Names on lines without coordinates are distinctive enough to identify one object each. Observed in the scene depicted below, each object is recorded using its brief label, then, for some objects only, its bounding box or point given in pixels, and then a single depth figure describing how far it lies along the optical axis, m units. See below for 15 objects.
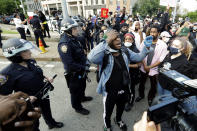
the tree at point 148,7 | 32.31
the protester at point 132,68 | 2.52
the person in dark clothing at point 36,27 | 6.09
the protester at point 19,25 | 6.44
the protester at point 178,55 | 1.94
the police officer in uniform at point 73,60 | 2.15
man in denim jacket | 1.71
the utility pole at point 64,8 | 4.86
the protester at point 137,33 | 3.17
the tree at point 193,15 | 34.92
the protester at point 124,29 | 3.93
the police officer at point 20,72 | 1.51
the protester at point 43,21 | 7.28
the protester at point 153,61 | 2.46
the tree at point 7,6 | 30.95
